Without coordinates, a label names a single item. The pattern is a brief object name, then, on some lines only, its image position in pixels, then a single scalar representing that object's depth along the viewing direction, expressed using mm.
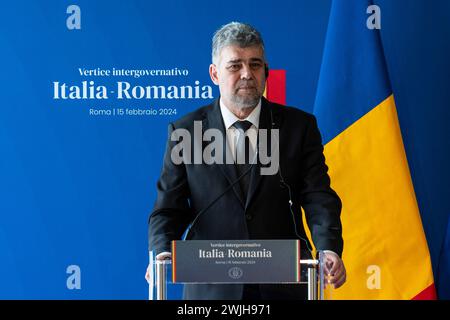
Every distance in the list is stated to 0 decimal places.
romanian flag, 7387
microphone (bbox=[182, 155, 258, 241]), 5020
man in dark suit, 5195
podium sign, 3994
